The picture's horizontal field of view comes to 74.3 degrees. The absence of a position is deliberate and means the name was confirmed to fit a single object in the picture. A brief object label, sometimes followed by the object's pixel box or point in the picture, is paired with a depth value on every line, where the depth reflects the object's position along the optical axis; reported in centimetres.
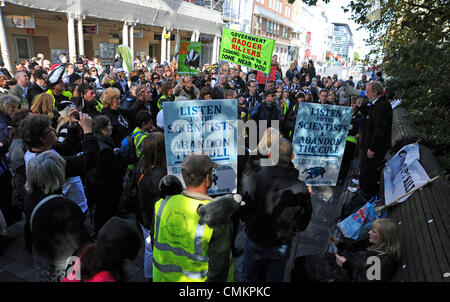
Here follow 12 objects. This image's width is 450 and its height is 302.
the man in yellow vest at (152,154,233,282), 205
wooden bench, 239
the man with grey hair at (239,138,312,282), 269
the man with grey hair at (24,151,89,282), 219
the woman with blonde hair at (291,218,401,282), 262
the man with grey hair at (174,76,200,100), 792
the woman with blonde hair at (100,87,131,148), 487
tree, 350
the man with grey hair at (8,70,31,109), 619
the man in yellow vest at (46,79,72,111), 590
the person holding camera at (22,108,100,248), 287
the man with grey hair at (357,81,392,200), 492
